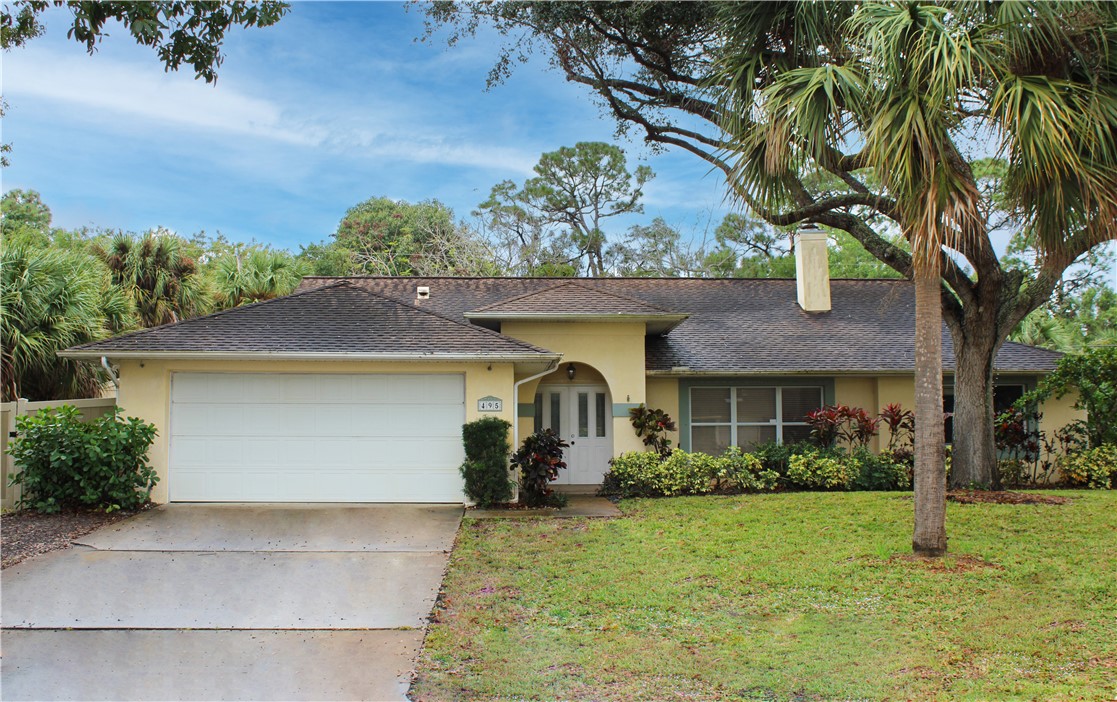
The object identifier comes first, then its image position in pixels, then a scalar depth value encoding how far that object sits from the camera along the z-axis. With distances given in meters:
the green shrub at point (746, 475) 13.34
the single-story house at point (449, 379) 11.46
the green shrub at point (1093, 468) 13.70
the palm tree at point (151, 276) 17.67
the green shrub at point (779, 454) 13.79
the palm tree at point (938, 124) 7.14
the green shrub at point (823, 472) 13.39
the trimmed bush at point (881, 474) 13.52
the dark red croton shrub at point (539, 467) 11.46
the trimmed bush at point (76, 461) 10.23
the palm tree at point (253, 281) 19.88
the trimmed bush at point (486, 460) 11.30
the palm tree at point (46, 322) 12.43
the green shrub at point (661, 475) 13.00
